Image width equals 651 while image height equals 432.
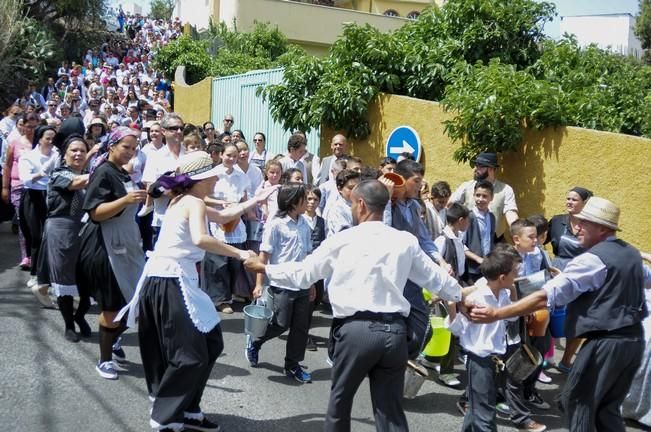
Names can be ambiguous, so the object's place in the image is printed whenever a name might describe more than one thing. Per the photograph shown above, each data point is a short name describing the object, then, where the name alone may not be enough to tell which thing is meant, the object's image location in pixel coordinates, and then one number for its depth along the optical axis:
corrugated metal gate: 14.41
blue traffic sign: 10.80
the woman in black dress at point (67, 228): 7.27
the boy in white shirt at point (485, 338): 5.13
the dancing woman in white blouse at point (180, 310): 4.96
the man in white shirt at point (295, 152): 10.02
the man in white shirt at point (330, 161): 9.66
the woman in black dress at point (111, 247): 6.21
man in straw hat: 4.61
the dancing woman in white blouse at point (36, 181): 9.23
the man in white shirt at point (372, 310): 4.37
